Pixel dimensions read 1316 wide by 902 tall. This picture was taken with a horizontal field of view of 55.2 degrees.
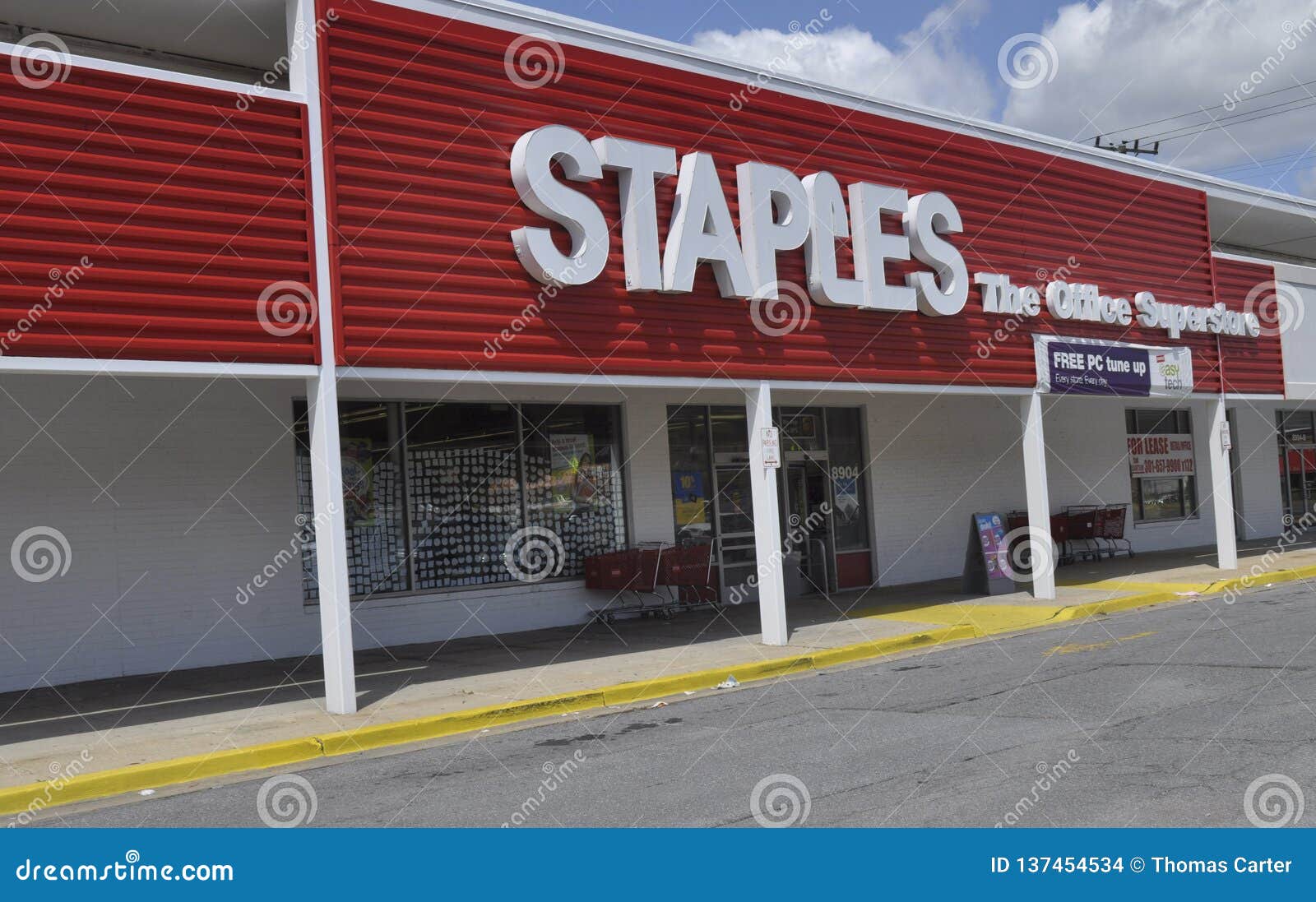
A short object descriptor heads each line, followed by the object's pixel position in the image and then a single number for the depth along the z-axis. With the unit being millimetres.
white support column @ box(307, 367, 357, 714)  10750
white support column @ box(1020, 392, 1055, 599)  17453
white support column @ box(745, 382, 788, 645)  14133
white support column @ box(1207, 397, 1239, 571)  20656
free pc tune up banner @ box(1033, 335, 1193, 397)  17844
